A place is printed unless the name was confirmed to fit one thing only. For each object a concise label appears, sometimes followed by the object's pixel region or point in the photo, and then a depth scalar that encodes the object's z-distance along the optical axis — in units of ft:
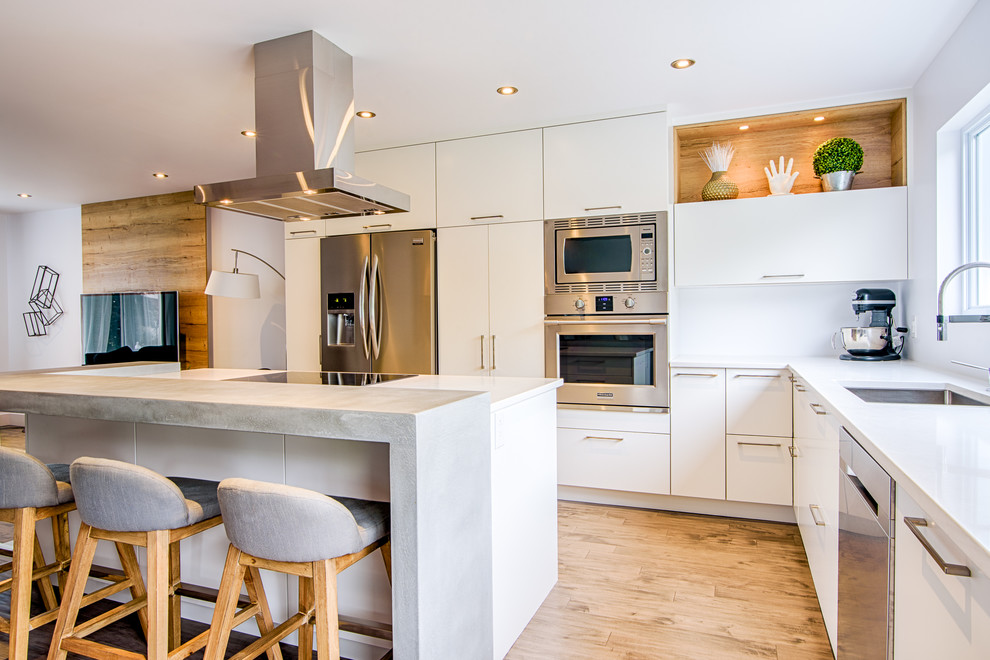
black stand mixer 10.21
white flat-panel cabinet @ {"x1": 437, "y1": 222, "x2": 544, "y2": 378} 12.12
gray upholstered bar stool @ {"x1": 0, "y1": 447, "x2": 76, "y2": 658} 5.91
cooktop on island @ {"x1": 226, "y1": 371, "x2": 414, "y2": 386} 7.69
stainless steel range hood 7.93
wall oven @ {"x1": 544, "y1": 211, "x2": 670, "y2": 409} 11.26
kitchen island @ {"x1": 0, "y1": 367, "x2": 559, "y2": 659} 4.84
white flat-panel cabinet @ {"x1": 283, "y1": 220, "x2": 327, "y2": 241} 13.84
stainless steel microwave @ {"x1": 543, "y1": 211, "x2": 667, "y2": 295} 11.27
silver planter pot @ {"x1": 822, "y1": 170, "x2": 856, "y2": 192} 10.71
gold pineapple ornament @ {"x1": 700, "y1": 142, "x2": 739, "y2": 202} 11.43
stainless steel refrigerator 12.82
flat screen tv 18.17
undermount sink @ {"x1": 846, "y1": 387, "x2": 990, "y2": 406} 7.20
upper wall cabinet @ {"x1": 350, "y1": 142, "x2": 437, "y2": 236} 12.87
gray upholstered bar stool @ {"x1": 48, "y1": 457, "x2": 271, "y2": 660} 5.17
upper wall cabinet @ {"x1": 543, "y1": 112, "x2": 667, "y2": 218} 11.17
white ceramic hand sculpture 11.12
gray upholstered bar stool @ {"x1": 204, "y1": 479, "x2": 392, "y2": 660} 4.55
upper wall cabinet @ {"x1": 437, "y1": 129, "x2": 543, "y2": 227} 12.02
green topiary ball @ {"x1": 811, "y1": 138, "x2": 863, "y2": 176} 10.68
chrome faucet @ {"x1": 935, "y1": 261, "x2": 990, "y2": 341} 5.63
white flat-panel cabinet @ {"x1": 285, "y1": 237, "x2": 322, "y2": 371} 13.96
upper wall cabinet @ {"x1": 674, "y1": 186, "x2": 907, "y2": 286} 10.43
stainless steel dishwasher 4.05
